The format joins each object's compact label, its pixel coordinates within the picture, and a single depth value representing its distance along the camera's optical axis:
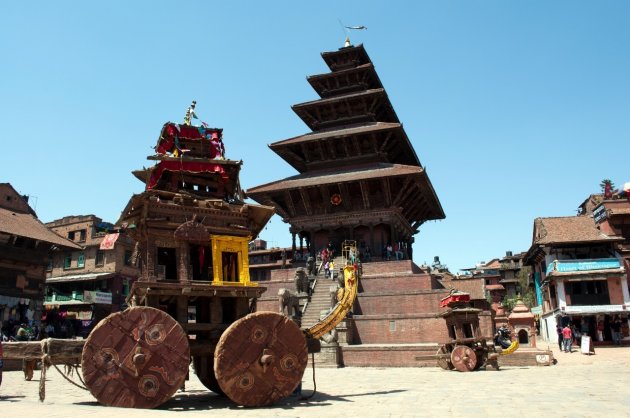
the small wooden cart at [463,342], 18.50
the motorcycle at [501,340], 24.28
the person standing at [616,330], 35.81
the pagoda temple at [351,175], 33.19
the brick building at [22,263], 31.70
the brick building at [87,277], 42.62
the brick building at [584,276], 37.28
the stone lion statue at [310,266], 30.33
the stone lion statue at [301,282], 27.02
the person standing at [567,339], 28.06
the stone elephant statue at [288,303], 24.08
